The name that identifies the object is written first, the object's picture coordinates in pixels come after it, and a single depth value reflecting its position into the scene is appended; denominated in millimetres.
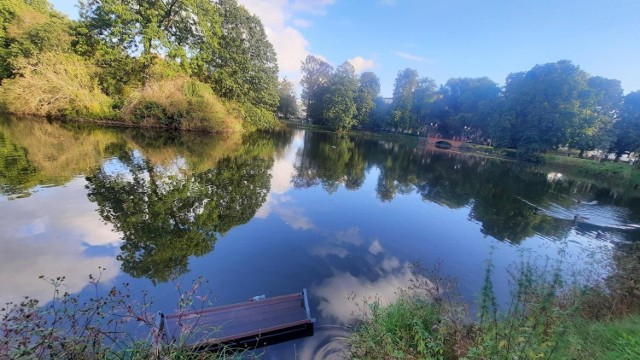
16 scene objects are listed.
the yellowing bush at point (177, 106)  31922
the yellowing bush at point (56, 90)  27844
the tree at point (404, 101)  72688
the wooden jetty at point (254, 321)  5027
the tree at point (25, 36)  31688
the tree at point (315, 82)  77438
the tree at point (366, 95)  72875
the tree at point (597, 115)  44594
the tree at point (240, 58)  40625
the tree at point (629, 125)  44531
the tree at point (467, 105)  63844
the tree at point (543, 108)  43688
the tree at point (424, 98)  72875
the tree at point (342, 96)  66938
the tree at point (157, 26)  30688
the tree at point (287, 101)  85125
